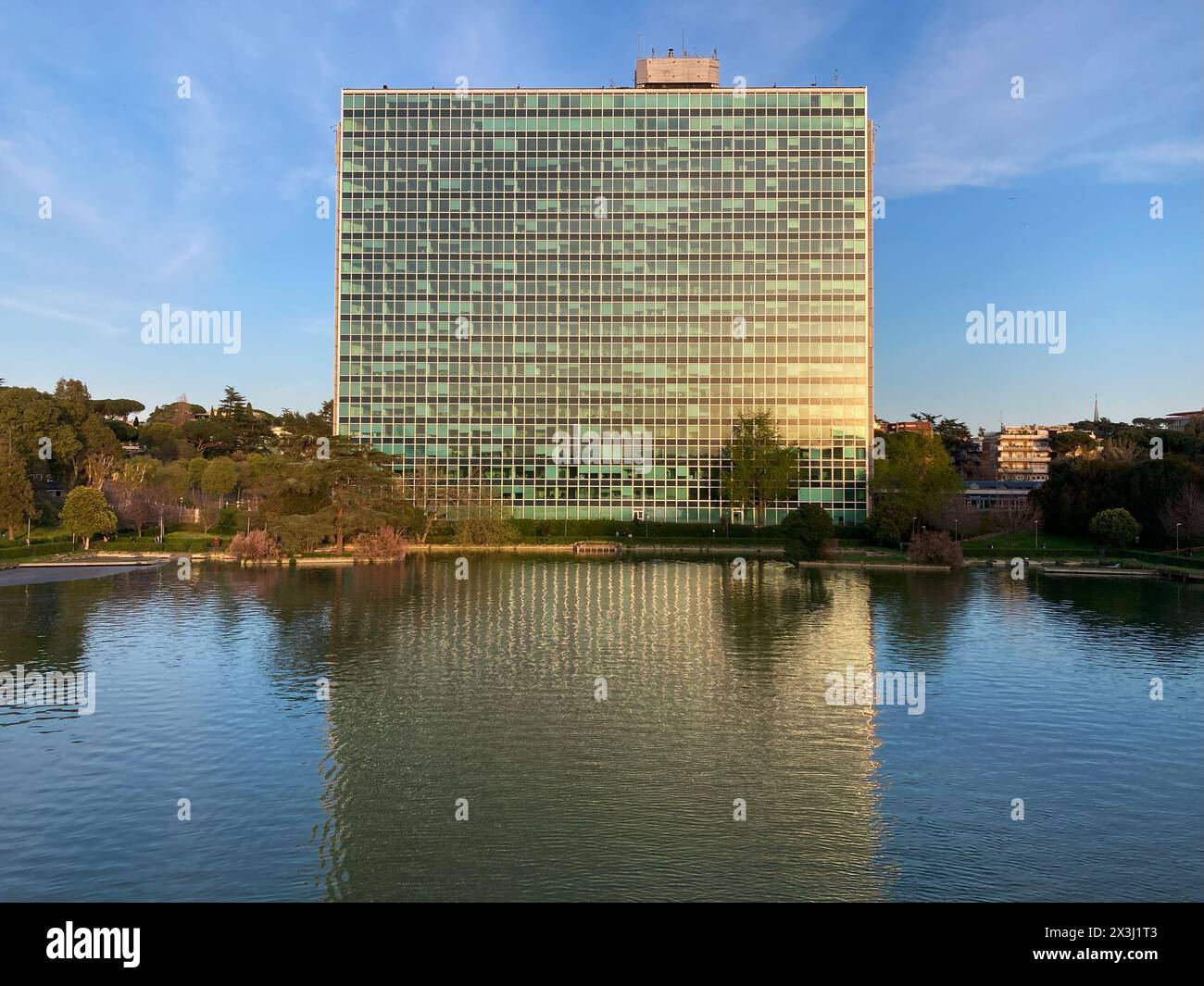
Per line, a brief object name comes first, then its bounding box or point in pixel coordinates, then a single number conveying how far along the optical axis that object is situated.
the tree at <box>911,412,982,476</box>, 179.25
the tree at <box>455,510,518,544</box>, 96.94
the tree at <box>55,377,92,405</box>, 125.68
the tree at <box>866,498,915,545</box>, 93.69
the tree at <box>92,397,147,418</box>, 158.62
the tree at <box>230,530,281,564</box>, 80.06
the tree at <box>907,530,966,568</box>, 79.81
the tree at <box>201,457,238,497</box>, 119.75
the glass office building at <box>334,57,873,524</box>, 117.06
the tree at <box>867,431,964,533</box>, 94.12
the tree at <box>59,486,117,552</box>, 82.38
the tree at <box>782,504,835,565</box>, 83.38
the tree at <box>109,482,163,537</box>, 93.12
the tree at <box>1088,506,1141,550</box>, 83.88
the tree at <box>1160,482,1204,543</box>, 80.56
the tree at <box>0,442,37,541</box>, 79.81
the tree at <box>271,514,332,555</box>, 81.81
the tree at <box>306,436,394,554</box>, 85.94
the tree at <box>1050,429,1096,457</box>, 140.62
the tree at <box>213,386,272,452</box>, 148.25
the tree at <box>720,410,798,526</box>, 109.62
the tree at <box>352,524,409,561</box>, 83.06
